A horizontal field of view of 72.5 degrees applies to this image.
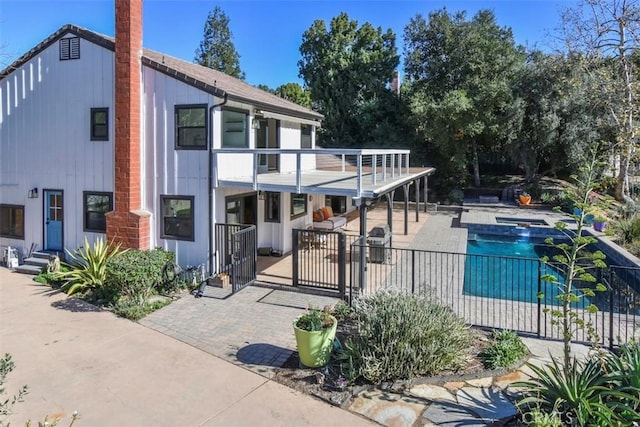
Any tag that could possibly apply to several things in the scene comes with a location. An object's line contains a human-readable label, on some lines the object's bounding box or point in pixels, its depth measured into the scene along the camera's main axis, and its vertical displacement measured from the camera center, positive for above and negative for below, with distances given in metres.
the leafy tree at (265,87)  44.34 +11.96
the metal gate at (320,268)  9.82 -1.74
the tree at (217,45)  39.19 +14.27
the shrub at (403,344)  6.15 -2.03
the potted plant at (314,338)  6.45 -2.02
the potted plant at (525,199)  25.48 +0.28
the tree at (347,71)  30.88 +9.47
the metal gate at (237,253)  10.41 -1.26
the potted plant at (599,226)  16.95 -0.85
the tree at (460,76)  24.39 +7.72
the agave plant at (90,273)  10.59 -1.73
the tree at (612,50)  20.72 +7.65
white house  11.28 +1.34
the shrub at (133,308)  9.03 -2.25
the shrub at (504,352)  6.46 -2.26
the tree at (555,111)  23.83 +5.24
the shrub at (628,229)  14.96 -0.88
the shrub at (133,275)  9.43 -1.58
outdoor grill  13.20 -1.21
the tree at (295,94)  32.47 +8.20
